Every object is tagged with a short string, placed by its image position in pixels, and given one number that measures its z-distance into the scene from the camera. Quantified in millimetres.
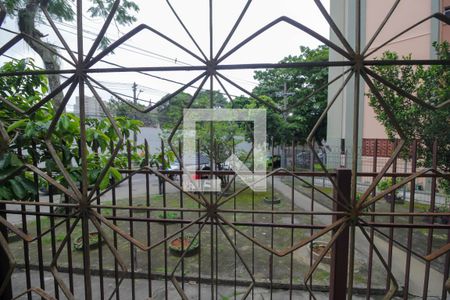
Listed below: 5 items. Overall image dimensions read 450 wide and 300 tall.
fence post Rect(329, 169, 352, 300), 1136
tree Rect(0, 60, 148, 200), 1188
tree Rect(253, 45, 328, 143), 11483
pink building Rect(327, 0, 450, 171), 7055
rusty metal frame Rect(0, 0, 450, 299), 708
